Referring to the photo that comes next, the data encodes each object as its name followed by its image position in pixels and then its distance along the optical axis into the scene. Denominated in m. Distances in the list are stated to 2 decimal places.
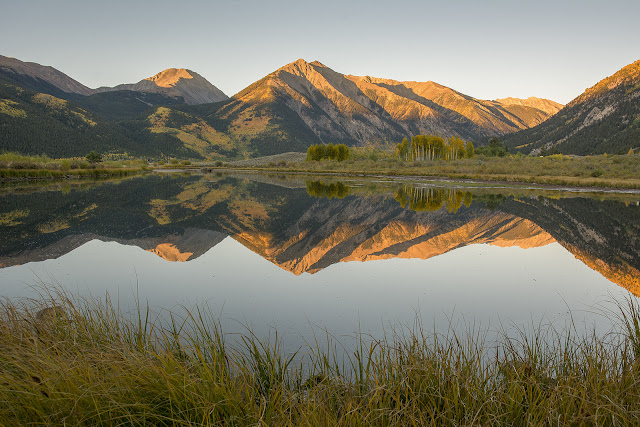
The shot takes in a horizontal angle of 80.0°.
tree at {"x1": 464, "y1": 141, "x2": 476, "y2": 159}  125.24
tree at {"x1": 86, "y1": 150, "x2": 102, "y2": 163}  98.25
